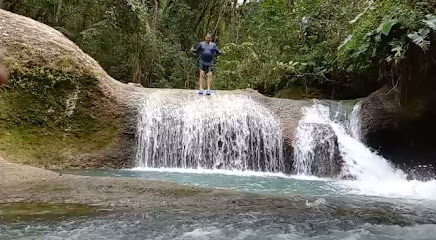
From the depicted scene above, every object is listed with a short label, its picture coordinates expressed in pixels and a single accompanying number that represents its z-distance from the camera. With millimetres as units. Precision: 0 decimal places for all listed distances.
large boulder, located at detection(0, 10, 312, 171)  9672
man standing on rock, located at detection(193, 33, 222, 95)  11664
